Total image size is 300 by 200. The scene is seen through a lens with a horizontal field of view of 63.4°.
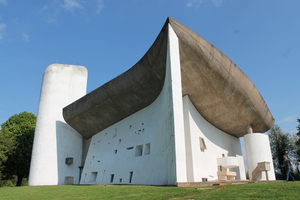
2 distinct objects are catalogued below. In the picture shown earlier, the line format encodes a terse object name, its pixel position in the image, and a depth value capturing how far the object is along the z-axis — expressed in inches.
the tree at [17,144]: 973.7
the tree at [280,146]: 1233.9
